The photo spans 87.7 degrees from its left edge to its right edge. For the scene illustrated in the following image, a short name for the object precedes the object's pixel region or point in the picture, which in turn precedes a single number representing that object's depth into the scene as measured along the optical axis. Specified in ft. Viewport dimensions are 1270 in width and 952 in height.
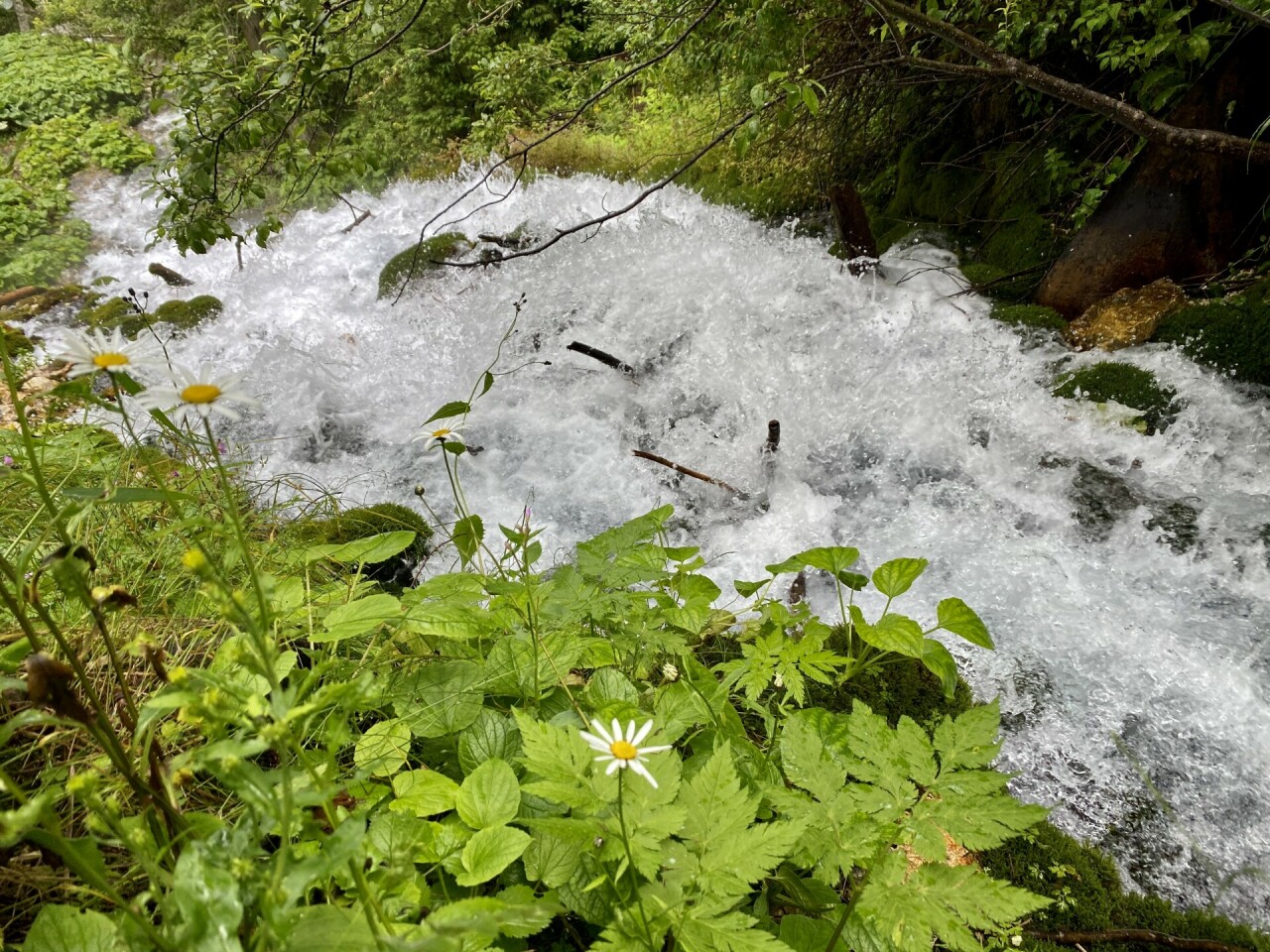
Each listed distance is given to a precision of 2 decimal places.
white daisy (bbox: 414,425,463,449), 4.14
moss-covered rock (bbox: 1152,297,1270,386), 10.46
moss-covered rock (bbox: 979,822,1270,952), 4.85
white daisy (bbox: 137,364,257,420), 2.44
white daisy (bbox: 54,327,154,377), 2.66
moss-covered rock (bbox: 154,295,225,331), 19.31
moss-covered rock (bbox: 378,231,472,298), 20.04
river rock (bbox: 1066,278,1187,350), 11.84
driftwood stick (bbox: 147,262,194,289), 22.34
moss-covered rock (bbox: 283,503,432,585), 7.95
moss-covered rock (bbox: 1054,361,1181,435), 10.82
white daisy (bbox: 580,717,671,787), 2.27
